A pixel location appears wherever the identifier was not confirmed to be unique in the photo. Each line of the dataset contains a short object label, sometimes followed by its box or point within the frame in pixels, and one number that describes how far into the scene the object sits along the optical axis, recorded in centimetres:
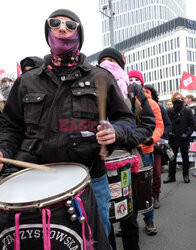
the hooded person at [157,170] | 417
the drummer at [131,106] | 242
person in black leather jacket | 156
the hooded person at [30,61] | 354
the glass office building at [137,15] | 8275
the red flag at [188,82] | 1120
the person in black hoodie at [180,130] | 605
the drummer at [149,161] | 327
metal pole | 1047
